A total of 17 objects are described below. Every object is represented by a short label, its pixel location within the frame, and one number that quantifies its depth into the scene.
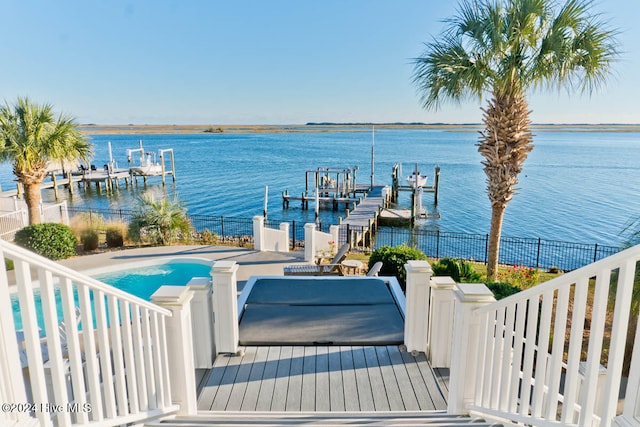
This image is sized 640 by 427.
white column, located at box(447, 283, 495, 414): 2.97
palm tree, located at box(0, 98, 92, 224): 12.30
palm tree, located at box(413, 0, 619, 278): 7.82
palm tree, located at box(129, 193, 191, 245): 13.49
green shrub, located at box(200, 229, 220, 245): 14.39
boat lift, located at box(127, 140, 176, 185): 40.31
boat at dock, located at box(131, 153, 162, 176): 40.26
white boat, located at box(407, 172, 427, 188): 30.01
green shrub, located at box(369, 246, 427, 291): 8.52
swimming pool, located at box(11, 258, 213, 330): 10.27
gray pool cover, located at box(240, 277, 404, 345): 4.70
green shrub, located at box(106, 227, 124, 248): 13.33
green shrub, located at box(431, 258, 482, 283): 7.76
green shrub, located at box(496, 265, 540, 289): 8.70
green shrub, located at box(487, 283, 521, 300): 7.03
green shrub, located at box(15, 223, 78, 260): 11.50
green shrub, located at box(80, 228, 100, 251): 12.90
